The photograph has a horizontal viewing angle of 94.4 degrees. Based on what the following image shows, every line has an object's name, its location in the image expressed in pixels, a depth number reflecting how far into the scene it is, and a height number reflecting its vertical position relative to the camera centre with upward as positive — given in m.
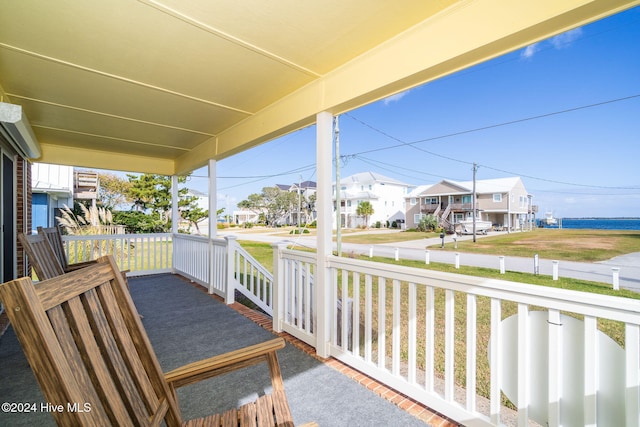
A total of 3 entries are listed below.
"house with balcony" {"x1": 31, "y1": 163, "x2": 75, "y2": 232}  7.13 +0.64
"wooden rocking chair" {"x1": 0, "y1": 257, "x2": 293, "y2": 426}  0.75 -0.47
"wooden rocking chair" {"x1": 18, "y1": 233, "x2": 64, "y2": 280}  2.65 -0.39
